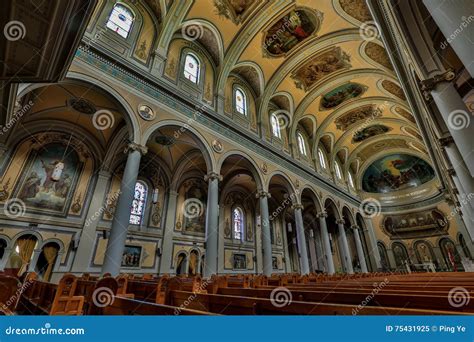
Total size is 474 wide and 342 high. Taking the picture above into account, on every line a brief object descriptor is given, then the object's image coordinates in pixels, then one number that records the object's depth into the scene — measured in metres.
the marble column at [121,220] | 5.49
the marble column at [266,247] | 9.37
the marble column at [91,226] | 8.11
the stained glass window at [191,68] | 9.91
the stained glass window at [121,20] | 7.74
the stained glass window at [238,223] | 14.49
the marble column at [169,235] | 10.38
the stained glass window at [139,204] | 10.30
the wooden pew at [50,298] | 2.58
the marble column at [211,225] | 7.18
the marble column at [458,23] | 2.14
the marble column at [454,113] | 3.76
